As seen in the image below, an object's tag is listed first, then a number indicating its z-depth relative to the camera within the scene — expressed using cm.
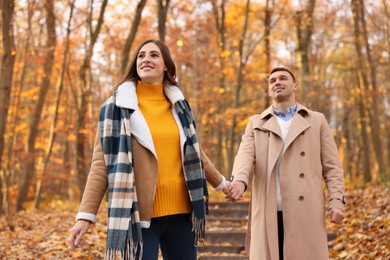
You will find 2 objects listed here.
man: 329
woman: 255
